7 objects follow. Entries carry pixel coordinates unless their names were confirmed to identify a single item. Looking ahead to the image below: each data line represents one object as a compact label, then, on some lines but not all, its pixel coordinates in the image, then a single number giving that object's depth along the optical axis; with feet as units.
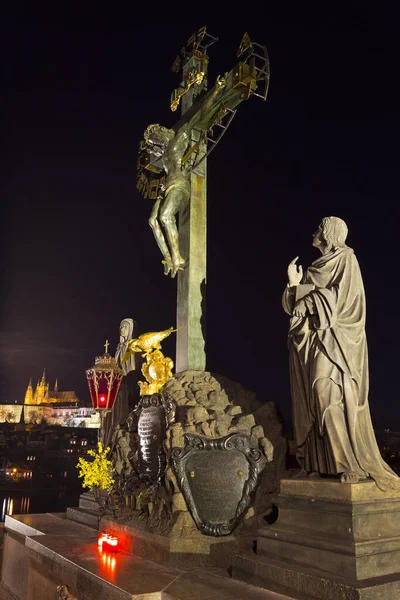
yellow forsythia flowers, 28.17
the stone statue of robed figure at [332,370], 16.62
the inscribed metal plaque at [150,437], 25.18
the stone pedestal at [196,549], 20.20
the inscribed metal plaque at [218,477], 21.17
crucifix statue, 29.09
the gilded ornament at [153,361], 28.76
